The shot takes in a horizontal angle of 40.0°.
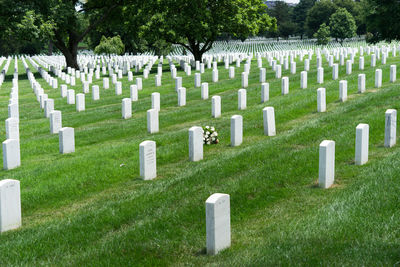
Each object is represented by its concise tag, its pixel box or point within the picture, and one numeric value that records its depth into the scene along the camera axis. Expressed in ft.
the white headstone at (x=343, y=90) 55.36
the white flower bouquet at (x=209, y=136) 40.83
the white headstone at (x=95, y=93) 75.15
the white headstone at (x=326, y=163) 27.84
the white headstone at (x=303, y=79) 67.56
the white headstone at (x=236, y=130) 39.55
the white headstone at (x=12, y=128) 46.11
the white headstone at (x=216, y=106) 52.70
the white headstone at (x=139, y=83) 81.25
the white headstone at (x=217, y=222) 20.14
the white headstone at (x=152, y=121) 47.24
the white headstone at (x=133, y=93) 70.44
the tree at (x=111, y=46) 202.80
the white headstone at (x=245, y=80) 76.43
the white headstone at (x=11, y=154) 37.04
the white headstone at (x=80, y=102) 65.72
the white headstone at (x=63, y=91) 80.07
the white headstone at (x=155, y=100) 58.70
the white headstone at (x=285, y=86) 64.08
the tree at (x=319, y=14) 318.45
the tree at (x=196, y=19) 118.62
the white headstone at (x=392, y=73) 67.10
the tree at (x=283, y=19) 376.48
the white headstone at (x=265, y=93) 59.31
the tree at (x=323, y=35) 262.06
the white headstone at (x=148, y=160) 32.04
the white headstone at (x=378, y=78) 63.79
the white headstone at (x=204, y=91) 67.21
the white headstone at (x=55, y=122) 50.65
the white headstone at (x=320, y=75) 71.49
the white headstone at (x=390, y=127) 35.37
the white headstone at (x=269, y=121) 42.47
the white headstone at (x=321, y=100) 50.75
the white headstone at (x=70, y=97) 71.92
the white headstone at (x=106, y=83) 87.25
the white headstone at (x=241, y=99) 56.08
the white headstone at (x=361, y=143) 31.30
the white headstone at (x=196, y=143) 35.83
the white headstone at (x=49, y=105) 61.57
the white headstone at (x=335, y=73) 76.28
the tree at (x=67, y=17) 113.50
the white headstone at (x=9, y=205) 25.03
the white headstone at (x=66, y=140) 40.83
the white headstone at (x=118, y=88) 79.36
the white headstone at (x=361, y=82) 60.29
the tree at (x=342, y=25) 273.33
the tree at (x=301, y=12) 392.47
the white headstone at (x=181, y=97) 63.05
